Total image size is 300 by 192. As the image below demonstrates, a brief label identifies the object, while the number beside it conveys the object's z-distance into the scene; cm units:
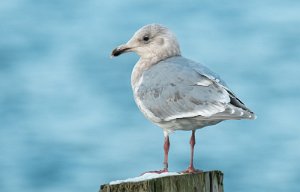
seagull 1162
